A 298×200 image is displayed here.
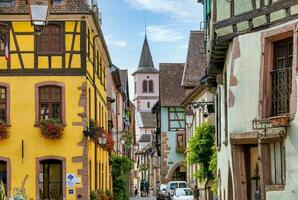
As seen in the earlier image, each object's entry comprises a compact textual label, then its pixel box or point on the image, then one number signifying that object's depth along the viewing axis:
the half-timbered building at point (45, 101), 33.03
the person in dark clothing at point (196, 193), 43.42
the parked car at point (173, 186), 50.75
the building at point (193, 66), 59.77
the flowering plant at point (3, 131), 32.69
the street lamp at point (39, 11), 10.78
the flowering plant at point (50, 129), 32.88
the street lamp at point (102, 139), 35.12
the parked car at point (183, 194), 43.97
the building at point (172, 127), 70.62
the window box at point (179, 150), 71.11
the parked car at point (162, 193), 53.38
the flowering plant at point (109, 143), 39.95
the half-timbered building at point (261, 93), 14.55
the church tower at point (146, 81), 151.12
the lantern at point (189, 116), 46.70
